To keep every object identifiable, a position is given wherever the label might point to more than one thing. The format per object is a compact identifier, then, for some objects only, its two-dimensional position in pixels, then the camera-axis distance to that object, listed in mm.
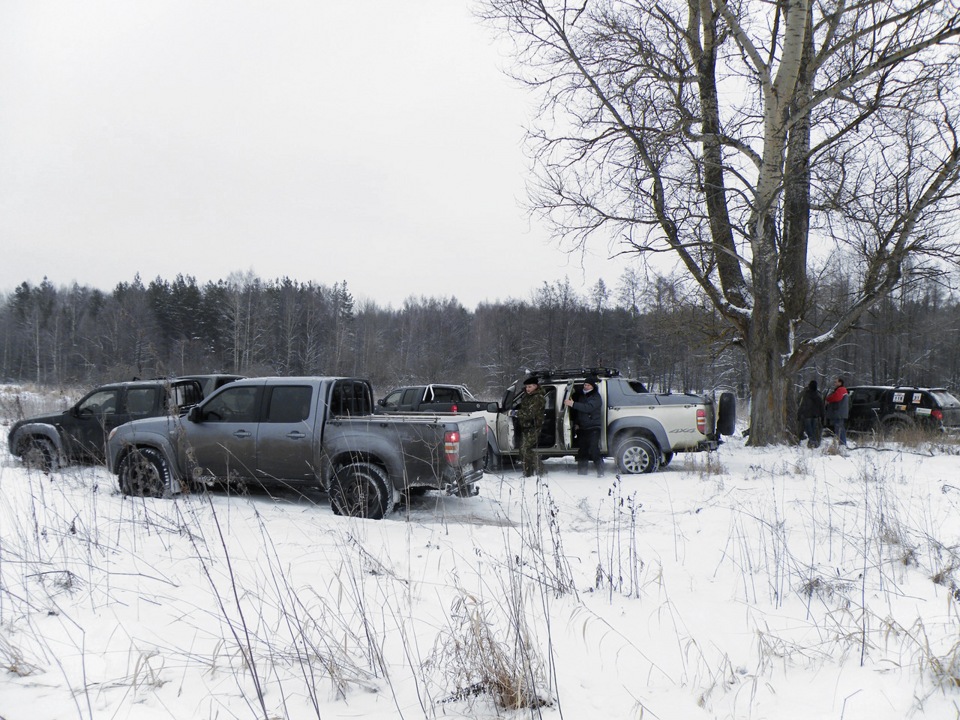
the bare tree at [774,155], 12047
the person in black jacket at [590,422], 10195
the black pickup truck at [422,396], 16828
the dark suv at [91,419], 9805
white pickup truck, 10320
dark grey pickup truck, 6875
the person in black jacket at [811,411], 14727
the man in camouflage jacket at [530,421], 9906
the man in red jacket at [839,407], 14461
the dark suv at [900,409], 16188
